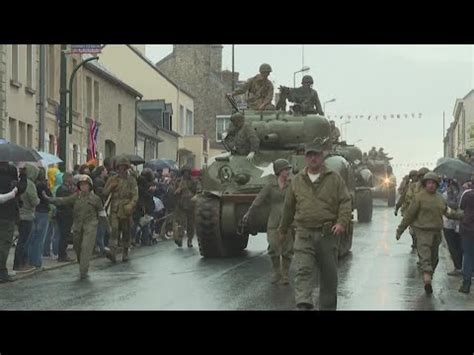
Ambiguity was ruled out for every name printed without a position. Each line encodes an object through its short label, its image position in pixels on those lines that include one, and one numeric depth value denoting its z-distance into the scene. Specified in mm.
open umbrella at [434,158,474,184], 14500
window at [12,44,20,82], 26619
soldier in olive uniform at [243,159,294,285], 13164
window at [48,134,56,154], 30330
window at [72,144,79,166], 33344
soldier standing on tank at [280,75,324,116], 18431
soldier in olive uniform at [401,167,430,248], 15579
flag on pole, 34984
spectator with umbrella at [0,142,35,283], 13352
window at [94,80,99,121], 36781
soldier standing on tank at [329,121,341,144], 18703
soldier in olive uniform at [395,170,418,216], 17547
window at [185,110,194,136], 60562
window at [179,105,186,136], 57781
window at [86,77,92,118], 35406
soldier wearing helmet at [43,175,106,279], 14047
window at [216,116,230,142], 67312
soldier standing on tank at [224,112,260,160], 16938
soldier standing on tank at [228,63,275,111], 18250
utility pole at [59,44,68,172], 20484
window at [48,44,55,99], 30656
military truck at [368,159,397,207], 42562
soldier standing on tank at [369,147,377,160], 44750
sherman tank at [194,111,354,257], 15771
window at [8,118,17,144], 26453
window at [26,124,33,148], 28091
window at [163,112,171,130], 52747
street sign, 20719
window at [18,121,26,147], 27312
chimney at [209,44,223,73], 68000
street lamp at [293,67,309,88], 44219
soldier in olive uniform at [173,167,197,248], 19750
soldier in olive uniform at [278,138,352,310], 9273
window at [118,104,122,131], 40356
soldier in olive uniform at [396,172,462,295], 12281
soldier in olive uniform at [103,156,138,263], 16203
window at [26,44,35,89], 27844
